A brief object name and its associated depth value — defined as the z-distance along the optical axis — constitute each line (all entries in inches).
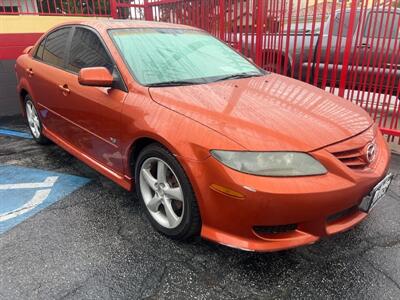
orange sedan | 78.3
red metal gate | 173.2
